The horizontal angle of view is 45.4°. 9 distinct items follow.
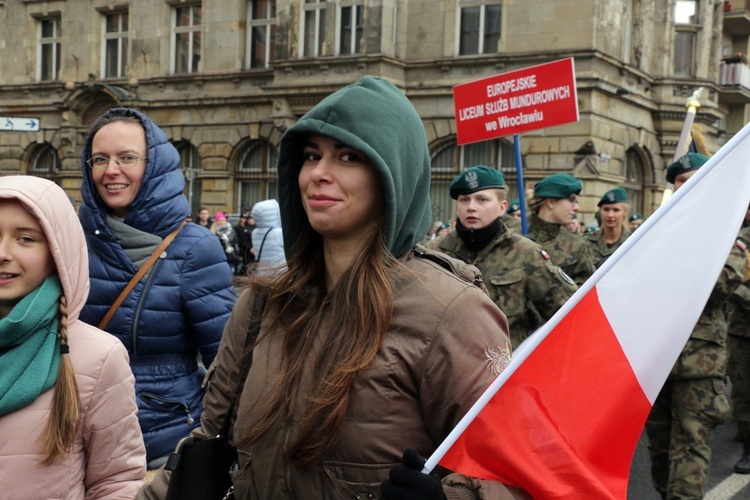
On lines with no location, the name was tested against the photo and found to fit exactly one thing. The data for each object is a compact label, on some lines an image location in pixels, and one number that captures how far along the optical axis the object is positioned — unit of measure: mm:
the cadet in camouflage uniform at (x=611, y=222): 8523
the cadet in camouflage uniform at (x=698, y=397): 5145
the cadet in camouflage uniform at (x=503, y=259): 5191
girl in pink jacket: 2418
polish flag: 1863
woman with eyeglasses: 3355
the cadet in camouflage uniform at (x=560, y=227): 6891
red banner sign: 7695
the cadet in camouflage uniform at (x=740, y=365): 7332
